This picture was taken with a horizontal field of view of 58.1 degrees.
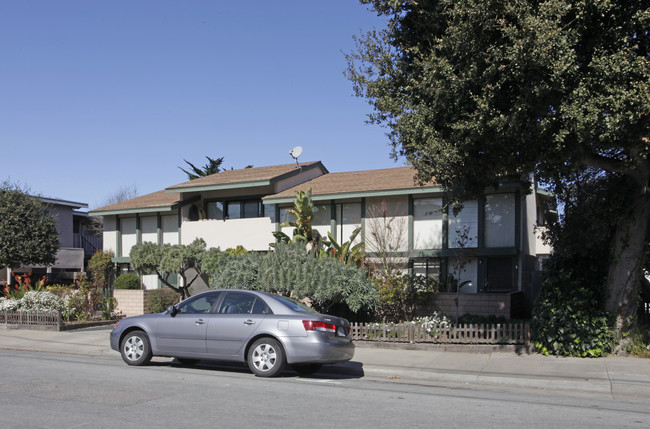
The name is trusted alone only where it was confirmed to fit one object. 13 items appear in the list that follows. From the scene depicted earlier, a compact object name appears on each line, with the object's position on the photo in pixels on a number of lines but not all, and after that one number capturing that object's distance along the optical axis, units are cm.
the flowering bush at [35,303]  1977
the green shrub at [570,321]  1233
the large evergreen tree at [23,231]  2370
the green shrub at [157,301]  2192
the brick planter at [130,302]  2195
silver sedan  978
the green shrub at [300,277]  1494
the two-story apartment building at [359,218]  1919
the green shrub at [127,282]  2469
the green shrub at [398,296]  1609
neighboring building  3170
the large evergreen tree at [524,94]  965
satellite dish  2580
